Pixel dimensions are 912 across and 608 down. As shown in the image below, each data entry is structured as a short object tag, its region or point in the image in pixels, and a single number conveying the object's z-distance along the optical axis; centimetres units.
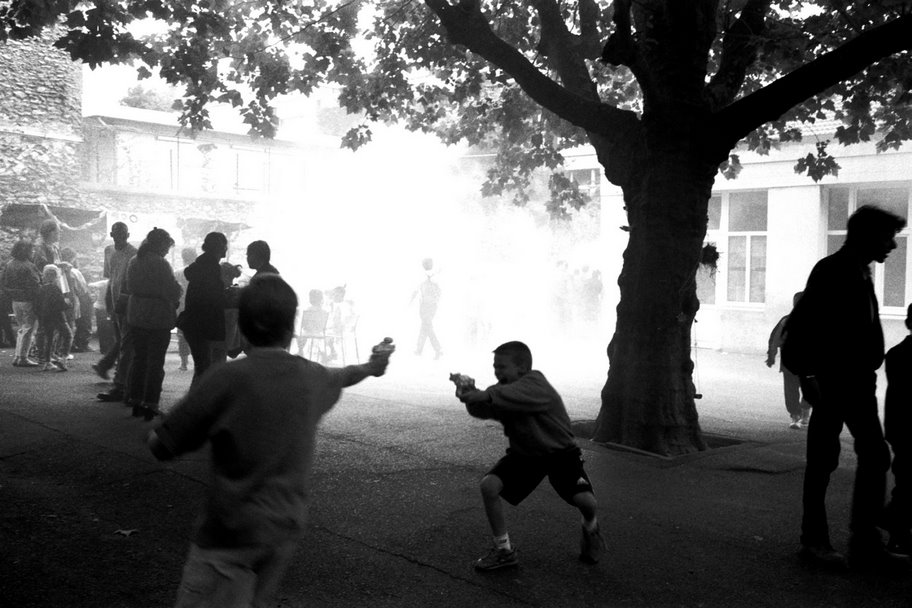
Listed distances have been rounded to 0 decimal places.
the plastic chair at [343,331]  1819
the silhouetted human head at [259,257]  901
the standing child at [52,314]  1478
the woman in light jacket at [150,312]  984
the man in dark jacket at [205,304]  952
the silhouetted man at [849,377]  534
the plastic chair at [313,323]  1792
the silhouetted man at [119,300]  1116
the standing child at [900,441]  539
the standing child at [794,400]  1133
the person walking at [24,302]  1518
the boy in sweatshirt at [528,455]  506
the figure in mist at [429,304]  1973
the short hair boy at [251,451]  290
